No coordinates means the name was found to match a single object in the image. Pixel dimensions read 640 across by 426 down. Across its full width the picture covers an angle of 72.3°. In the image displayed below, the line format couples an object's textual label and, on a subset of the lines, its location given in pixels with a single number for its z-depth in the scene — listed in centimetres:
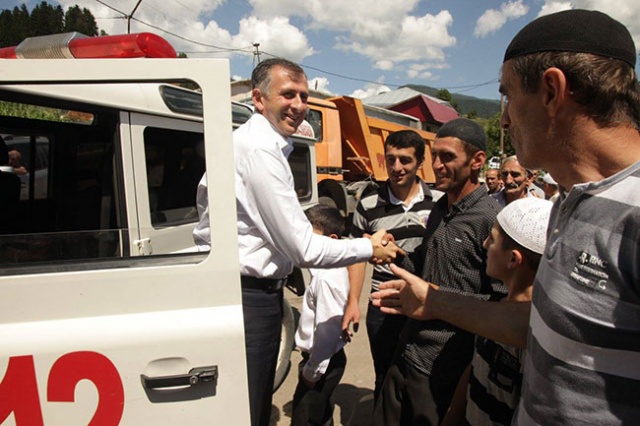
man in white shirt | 154
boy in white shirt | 227
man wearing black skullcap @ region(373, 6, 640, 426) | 71
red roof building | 3341
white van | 115
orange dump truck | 848
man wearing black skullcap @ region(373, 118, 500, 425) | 170
